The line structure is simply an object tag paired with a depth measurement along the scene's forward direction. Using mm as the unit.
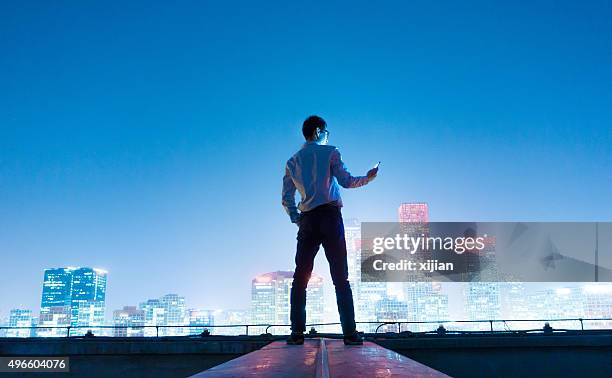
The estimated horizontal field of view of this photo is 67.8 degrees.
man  5137
